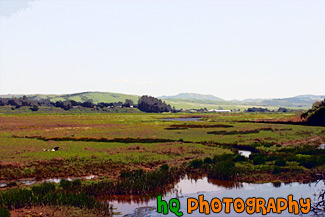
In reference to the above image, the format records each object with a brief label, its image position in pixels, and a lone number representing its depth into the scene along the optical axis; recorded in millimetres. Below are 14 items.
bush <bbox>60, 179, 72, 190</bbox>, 29623
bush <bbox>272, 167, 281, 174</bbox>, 35750
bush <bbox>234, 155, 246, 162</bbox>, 41484
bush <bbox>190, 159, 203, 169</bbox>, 39312
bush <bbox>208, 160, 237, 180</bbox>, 34500
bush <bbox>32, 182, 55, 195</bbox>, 27347
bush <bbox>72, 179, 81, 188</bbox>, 29922
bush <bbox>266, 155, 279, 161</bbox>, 41938
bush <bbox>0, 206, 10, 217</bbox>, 21269
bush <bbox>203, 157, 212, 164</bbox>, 41144
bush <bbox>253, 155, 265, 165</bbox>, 39859
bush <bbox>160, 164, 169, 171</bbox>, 37269
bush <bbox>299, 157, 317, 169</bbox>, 37906
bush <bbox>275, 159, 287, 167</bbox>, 38797
